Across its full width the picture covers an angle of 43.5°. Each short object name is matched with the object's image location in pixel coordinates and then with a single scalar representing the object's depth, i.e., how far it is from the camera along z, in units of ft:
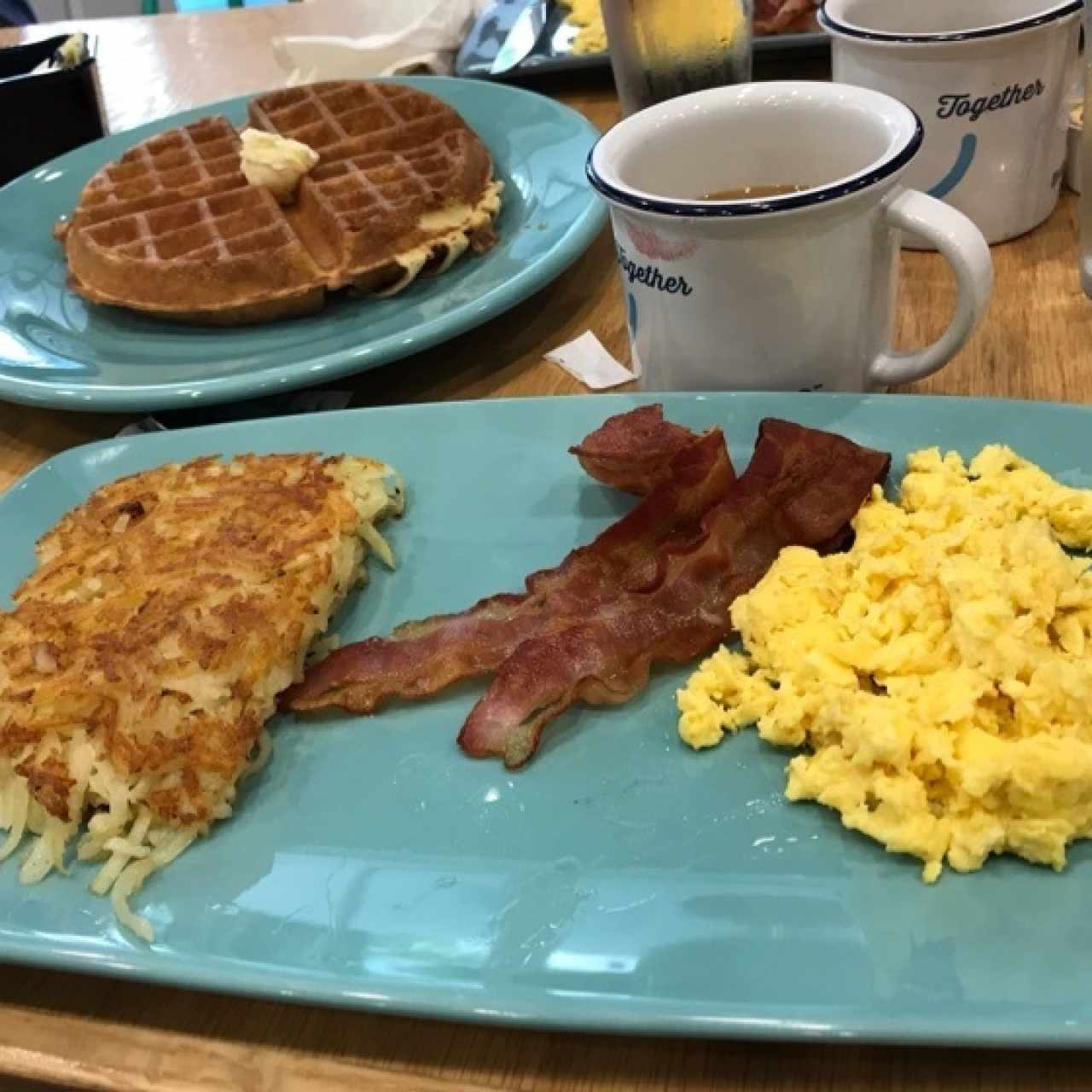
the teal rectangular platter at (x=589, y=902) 1.00
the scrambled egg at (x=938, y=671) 1.11
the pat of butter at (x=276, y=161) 2.25
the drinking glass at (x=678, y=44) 2.05
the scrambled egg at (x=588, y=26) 2.60
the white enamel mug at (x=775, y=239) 1.43
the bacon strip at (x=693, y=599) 1.29
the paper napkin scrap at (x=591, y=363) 1.80
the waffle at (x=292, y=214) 1.98
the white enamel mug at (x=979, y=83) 1.68
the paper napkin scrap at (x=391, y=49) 2.79
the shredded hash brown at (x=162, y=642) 1.26
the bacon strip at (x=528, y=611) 1.34
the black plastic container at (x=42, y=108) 2.47
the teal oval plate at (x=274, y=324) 1.78
